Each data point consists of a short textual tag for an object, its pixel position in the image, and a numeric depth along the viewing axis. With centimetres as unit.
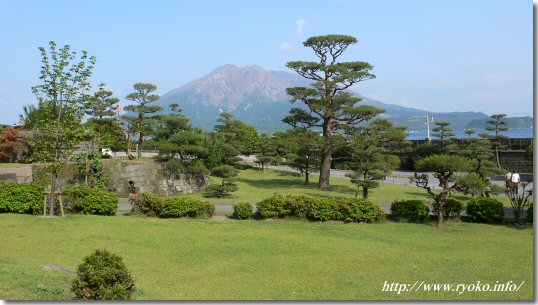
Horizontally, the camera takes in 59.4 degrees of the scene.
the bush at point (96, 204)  1334
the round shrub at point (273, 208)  1355
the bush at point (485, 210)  1337
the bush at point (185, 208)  1344
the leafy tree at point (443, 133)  3512
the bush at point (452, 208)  1354
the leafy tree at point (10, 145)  2319
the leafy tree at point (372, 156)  2031
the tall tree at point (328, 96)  2345
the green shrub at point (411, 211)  1353
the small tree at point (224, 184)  1991
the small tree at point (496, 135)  3300
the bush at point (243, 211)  1360
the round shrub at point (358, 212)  1335
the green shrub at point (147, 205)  1362
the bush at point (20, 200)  1288
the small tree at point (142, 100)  3106
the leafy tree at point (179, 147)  2038
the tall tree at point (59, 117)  1248
